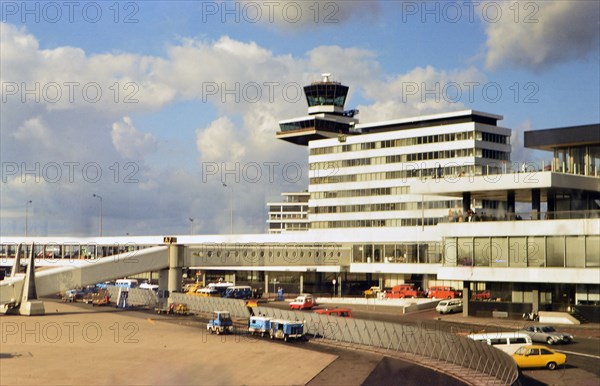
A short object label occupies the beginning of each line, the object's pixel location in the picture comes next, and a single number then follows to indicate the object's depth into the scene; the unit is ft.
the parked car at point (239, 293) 378.94
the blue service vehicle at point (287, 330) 216.33
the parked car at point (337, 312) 273.54
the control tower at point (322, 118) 544.62
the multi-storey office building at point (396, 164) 431.02
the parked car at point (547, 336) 213.66
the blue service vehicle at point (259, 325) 227.59
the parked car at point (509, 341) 188.14
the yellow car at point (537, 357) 180.04
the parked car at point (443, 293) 346.74
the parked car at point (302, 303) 328.90
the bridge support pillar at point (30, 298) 284.82
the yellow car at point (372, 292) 386.32
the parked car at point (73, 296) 370.12
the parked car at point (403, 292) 361.71
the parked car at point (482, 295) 277.23
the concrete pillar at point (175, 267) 331.36
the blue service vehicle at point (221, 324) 234.17
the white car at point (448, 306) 297.94
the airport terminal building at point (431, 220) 259.39
